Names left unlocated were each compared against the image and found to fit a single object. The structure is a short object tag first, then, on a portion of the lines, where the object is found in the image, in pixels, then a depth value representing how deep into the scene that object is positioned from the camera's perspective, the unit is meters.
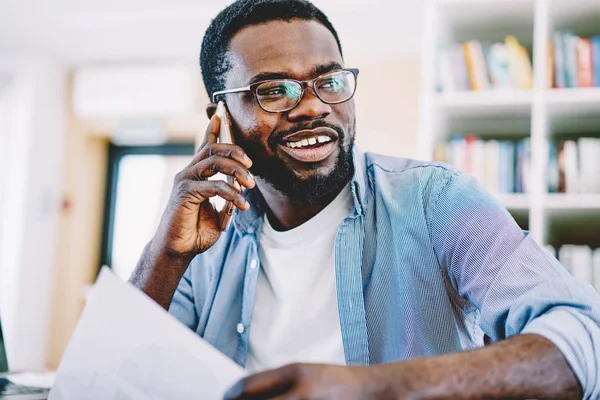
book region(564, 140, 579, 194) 2.26
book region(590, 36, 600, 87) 2.29
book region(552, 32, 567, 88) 2.33
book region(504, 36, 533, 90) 2.39
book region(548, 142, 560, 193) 2.29
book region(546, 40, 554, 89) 2.33
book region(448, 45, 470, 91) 2.48
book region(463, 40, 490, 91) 2.46
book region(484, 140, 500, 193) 2.40
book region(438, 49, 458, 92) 2.47
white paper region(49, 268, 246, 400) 0.59
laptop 0.94
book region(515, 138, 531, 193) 2.35
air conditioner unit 4.09
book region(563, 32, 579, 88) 2.31
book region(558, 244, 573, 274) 2.20
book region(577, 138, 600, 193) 2.25
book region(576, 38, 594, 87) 2.29
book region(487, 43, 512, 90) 2.41
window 4.64
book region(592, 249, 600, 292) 2.18
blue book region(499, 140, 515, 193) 2.38
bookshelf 2.27
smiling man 0.91
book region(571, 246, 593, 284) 2.19
